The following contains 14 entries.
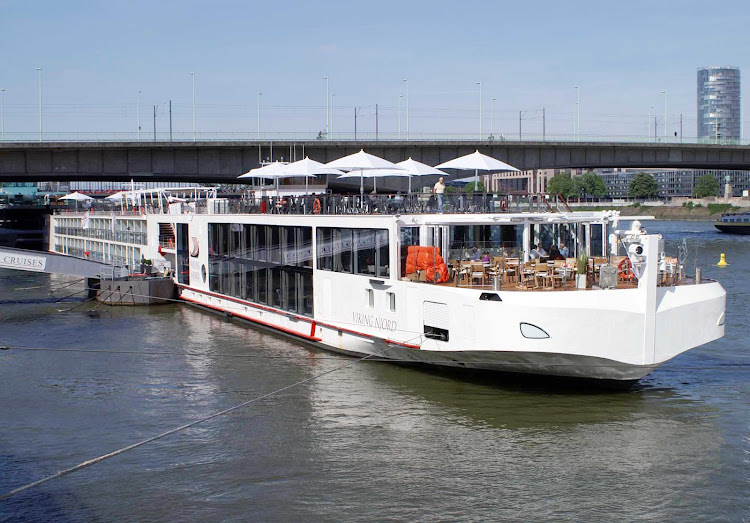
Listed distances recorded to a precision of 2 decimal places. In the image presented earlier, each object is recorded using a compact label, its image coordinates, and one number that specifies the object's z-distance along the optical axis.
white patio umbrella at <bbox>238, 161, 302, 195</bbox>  33.66
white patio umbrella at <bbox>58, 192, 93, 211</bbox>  76.97
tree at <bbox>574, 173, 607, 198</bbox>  179.62
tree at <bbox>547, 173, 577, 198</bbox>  182.38
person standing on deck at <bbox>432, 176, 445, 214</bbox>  24.19
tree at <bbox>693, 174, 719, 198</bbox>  179.00
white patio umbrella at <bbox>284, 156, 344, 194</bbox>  33.25
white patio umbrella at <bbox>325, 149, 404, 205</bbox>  30.83
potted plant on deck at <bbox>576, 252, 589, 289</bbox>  19.78
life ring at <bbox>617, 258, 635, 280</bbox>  20.75
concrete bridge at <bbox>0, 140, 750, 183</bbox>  58.56
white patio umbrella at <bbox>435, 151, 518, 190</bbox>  29.09
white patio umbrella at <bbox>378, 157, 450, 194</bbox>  33.75
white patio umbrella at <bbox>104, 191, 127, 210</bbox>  65.96
